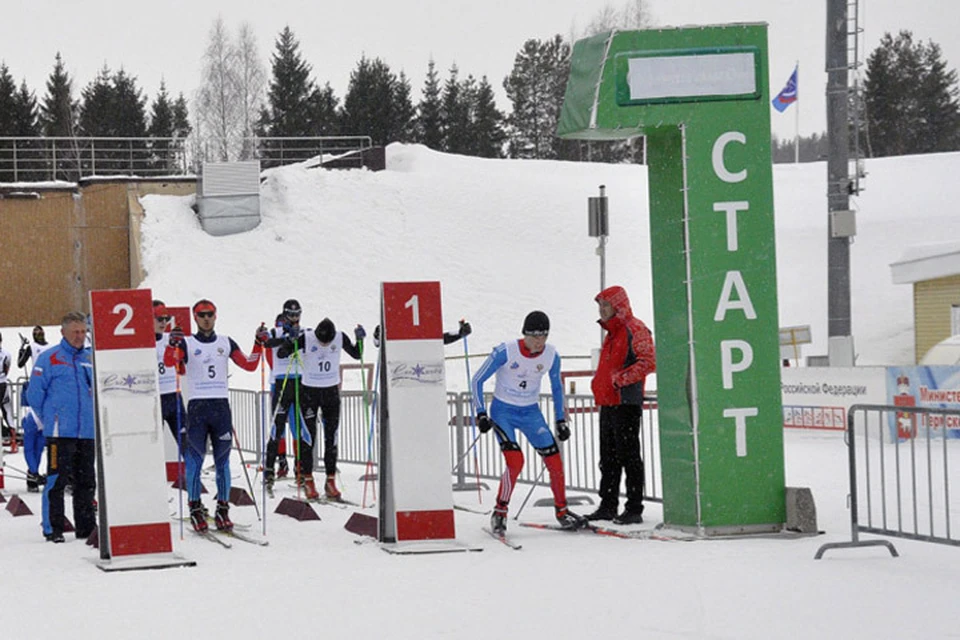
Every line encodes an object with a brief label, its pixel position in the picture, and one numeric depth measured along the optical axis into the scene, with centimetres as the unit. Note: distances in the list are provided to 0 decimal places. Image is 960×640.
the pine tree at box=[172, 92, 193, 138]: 6662
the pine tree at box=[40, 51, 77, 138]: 6500
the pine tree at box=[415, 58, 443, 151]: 6681
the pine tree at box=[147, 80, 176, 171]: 6450
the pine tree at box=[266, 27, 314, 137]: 6406
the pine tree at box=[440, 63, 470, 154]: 6694
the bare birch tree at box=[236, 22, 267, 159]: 6962
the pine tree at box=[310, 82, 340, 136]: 6500
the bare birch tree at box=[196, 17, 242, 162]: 6919
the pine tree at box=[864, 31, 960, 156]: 7250
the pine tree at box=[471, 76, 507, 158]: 6719
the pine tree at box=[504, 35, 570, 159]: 7362
